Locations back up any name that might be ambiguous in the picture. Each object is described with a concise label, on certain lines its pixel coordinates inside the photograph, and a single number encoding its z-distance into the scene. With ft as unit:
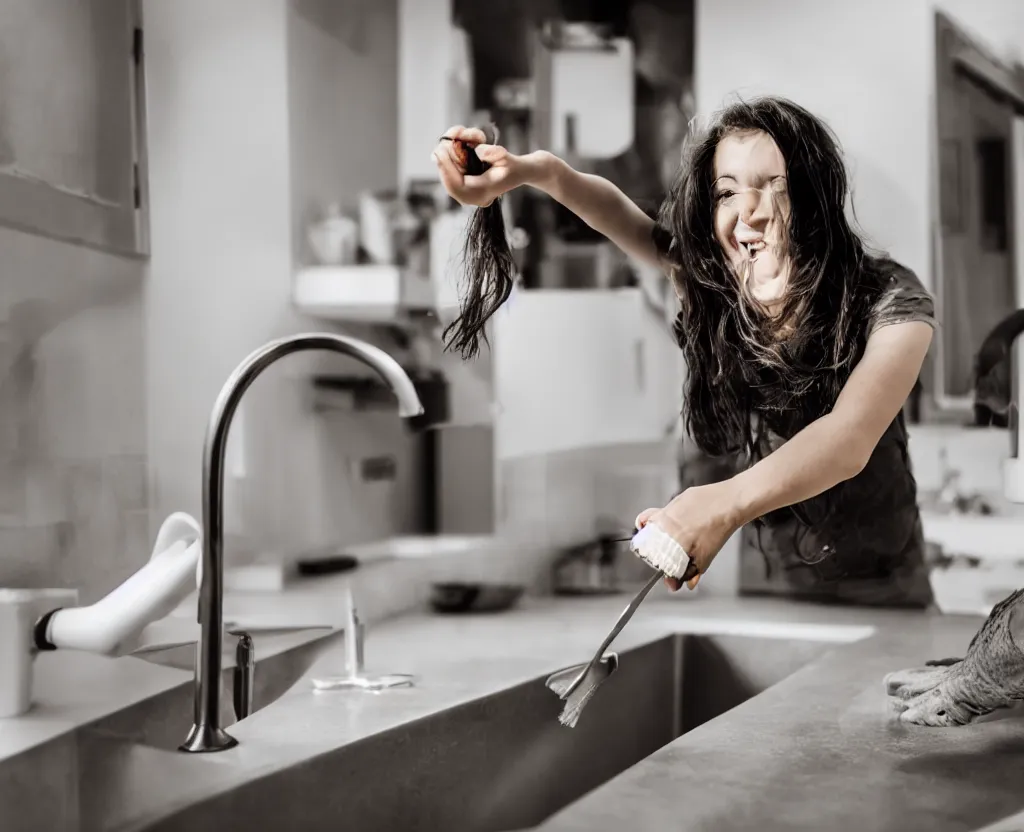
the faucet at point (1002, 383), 4.17
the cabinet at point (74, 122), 2.86
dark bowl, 4.70
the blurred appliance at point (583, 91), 4.65
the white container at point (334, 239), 4.34
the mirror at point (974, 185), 4.16
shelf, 4.23
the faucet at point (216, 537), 2.89
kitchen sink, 2.81
